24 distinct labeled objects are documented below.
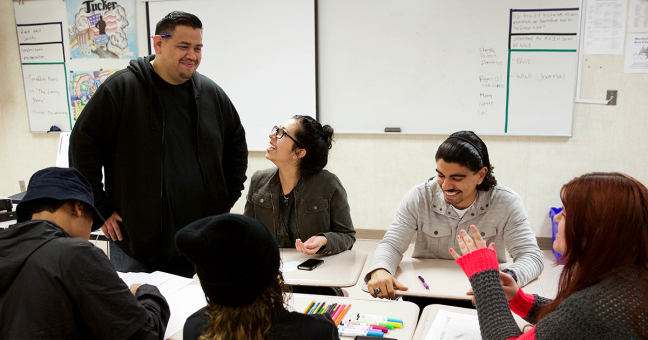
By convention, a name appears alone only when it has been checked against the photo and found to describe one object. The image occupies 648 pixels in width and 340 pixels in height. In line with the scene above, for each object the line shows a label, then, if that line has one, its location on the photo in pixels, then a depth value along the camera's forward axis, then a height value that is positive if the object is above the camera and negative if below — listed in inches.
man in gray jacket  71.4 -20.8
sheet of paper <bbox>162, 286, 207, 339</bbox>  55.3 -28.6
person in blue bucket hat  41.1 -17.8
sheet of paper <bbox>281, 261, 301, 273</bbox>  73.1 -28.9
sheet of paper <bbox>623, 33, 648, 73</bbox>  139.6 +15.3
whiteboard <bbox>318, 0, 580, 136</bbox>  142.9 +12.6
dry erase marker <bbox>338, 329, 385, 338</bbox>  52.0 -28.5
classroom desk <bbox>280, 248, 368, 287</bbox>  68.6 -29.0
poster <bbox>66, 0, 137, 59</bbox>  166.4 +30.4
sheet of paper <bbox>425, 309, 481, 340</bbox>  51.8 -28.7
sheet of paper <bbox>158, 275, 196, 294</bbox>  64.9 -28.4
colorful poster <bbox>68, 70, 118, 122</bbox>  175.8 +8.0
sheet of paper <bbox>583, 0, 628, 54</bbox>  139.0 +24.6
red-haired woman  36.7 -15.6
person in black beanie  35.3 -15.7
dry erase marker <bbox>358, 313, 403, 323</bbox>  55.1 -28.6
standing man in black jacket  76.5 -8.3
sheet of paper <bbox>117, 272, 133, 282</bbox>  69.4 -28.4
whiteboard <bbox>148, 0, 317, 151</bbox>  155.9 +18.2
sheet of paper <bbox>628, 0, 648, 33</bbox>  138.1 +27.2
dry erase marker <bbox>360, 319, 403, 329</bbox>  54.3 -28.5
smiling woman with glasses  86.0 -18.5
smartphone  73.4 -28.5
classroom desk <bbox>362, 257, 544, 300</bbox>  64.2 -29.0
